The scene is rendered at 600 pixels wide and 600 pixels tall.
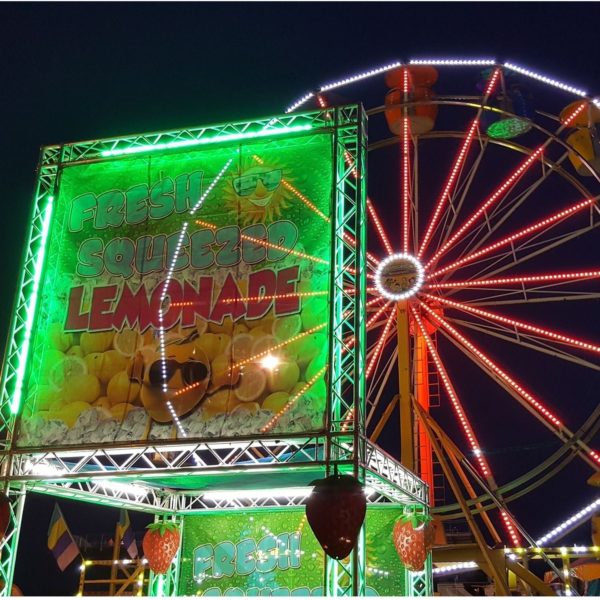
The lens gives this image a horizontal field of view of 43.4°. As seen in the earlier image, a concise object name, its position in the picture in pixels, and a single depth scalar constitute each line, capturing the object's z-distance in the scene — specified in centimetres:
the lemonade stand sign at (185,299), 811
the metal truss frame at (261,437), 754
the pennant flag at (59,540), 1137
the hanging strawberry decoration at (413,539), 955
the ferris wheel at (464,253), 1346
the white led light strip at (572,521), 1238
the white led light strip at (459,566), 1405
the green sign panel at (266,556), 1058
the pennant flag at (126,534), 1404
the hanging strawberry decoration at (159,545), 1052
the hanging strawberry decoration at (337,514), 662
